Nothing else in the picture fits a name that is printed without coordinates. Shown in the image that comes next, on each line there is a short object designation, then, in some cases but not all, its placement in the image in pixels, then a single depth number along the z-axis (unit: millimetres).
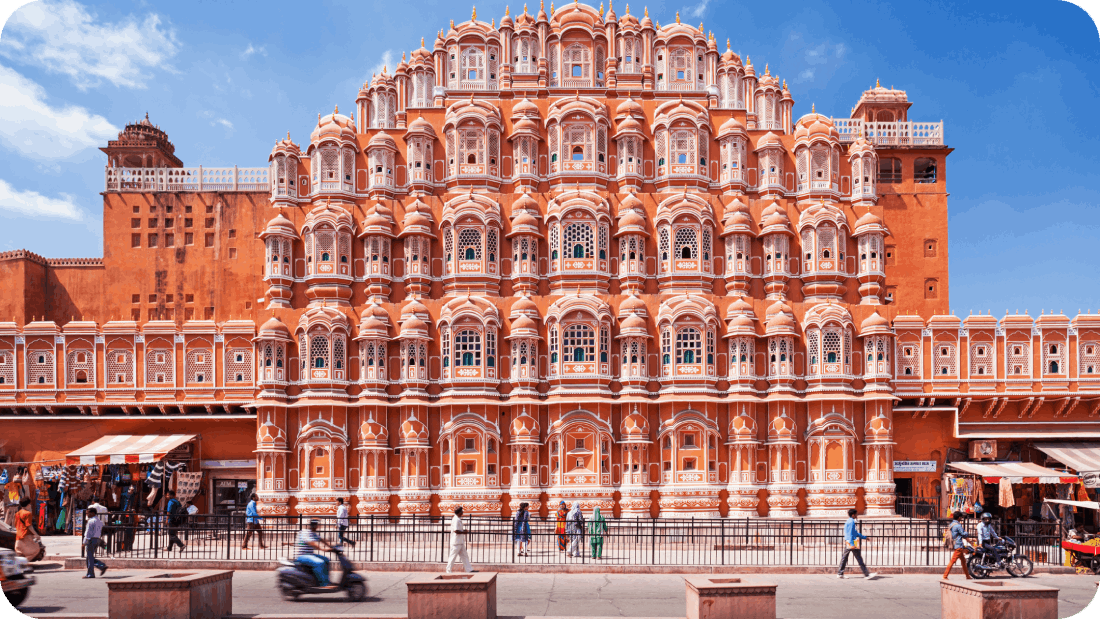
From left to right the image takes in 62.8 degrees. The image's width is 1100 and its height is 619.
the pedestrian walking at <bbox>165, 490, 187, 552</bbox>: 24750
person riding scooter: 18656
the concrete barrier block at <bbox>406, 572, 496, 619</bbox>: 14914
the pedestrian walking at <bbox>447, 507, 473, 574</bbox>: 21031
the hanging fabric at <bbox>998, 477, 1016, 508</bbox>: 33562
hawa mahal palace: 36781
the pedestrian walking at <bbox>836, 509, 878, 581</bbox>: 22359
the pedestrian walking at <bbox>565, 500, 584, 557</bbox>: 25047
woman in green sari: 24862
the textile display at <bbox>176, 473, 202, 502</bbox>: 36469
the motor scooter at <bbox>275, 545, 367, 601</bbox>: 18562
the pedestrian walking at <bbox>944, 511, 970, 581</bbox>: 20453
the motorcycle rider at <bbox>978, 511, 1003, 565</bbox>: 22105
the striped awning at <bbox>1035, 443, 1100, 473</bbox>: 35188
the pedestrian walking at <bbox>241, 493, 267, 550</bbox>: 25228
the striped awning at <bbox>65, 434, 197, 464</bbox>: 34406
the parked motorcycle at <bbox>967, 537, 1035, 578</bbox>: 21812
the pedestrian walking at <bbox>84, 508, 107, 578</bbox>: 21922
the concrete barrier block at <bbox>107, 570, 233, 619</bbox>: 14734
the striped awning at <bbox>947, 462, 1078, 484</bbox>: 33406
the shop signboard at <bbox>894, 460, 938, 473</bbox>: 38156
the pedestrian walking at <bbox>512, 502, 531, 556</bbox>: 25031
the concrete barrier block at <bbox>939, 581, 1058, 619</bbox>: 14039
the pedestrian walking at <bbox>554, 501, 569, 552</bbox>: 26406
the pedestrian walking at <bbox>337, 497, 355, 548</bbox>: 21558
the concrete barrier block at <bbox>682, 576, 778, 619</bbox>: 14672
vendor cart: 23577
